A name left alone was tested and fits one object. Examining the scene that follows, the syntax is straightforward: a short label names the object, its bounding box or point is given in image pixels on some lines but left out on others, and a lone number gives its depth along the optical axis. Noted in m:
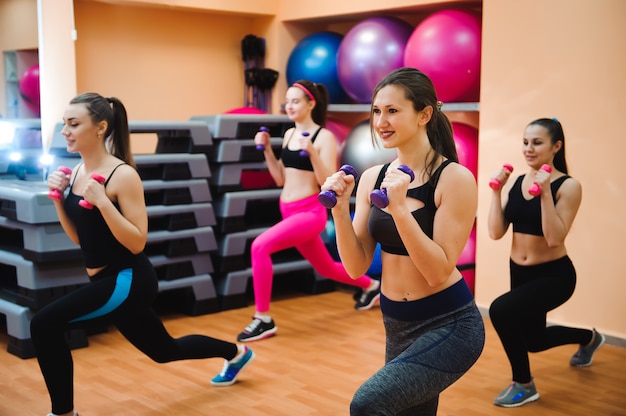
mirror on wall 4.79
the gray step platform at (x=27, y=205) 4.00
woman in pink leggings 4.55
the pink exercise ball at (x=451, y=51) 4.74
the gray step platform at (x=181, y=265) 4.79
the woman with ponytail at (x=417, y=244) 2.08
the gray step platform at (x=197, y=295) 4.92
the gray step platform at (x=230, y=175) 5.08
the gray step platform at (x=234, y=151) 5.04
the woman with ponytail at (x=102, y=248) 2.85
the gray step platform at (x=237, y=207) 5.07
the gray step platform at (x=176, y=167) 4.78
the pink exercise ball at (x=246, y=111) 5.61
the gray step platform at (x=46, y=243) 4.02
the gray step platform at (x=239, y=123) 5.06
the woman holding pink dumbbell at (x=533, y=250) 3.37
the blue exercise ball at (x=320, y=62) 5.71
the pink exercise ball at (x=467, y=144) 4.91
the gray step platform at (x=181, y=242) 4.75
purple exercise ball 5.18
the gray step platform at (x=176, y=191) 4.76
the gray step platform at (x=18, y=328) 4.05
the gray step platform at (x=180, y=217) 4.75
